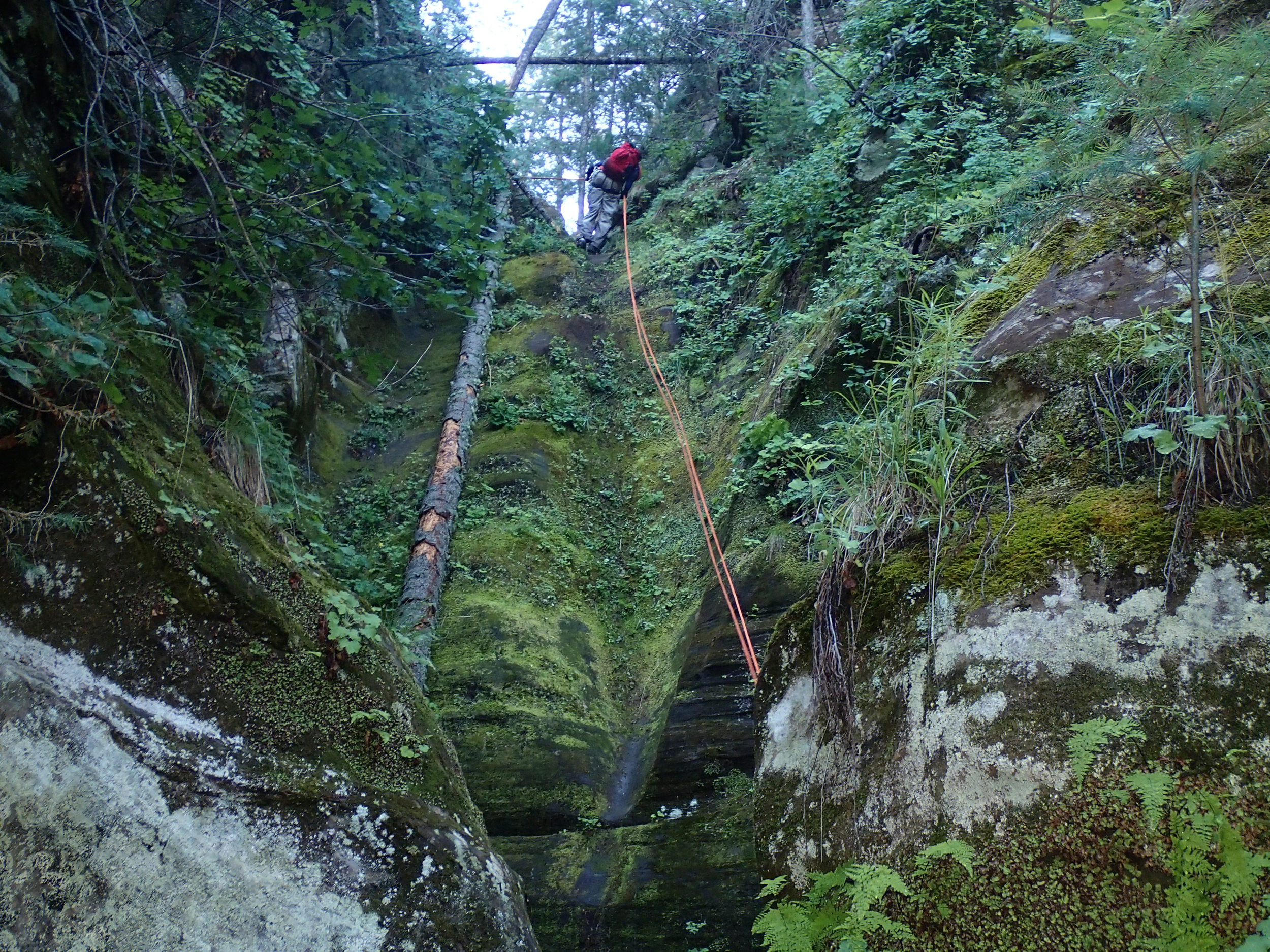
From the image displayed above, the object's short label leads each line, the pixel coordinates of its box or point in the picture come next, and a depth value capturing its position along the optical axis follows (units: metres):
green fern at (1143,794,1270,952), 1.90
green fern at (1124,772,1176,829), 2.05
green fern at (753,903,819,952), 2.50
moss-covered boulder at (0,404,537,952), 2.61
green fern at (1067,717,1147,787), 2.23
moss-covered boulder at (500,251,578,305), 12.25
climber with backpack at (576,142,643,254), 14.41
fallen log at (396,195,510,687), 6.27
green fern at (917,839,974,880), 2.30
